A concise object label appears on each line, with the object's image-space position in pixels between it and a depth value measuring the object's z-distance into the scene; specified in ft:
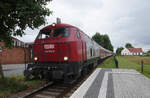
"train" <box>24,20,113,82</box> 17.43
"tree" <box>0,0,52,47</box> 15.81
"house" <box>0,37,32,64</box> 67.56
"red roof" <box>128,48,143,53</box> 337.11
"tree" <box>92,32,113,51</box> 189.76
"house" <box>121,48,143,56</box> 334.65
